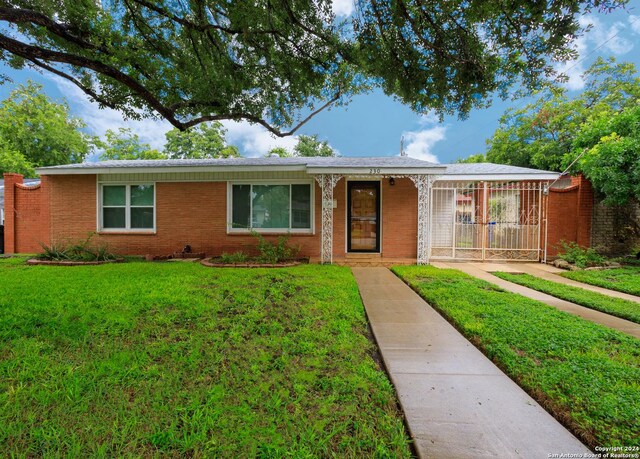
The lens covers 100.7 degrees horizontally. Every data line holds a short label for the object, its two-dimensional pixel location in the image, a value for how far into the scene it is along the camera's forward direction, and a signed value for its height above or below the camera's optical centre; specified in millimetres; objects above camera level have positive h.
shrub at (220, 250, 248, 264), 7707 -876
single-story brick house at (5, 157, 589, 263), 8547 +623
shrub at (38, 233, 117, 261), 7910 -821
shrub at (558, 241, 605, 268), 7469 -705
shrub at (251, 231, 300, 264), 7832 -680
